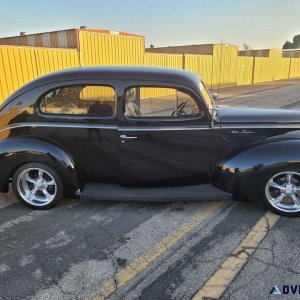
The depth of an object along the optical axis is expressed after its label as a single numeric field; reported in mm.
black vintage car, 3830
